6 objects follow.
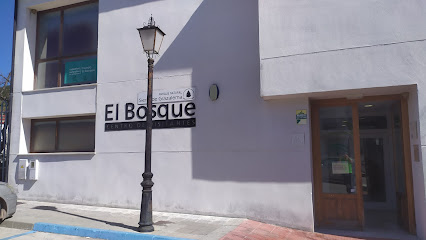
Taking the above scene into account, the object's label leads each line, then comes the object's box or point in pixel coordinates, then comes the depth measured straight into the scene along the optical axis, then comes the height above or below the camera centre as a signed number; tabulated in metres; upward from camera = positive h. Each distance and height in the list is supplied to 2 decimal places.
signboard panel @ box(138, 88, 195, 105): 8.39 +1.41
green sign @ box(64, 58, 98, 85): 10.00 +2.42
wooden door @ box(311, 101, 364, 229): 7.27 -0.36
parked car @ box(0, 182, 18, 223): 7.16 -1.07
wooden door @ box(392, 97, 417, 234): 6.91 -0.42
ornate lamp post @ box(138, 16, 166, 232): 6.53 +0.32
